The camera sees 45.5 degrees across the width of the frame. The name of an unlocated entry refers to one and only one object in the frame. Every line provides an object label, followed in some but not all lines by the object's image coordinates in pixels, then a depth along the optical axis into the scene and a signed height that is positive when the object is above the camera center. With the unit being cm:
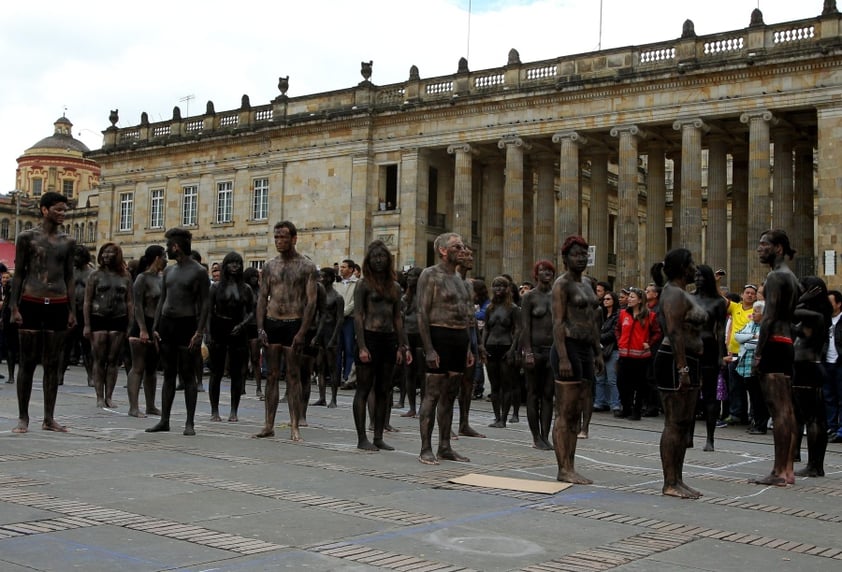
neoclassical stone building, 3703 +877
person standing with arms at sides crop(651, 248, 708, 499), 834 -10
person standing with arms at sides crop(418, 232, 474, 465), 998 +18
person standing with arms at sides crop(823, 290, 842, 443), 1414 -34
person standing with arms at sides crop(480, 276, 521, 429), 1435 +12
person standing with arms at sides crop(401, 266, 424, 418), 1475 +19
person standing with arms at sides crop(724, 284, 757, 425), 1614 -43
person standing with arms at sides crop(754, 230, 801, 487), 928 +2
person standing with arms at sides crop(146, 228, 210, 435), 1162 +39
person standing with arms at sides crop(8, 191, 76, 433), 1088 +51
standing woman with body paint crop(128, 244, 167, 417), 1345 +1
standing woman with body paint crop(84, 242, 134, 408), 1405 +53
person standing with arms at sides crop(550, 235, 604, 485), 887 +2
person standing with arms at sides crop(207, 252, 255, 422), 1337 +26
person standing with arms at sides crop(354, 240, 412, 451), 1086 +25
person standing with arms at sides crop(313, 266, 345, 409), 1645 +22
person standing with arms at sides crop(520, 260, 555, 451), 1167 +4
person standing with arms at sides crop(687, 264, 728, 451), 1152 +20
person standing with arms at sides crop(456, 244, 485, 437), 1284 -66
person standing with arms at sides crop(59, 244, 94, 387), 1738 +82
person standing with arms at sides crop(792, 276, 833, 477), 1010 -21
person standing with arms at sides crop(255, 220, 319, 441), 1136 +43
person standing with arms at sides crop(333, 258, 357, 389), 1966 +49
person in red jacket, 1681 +6
